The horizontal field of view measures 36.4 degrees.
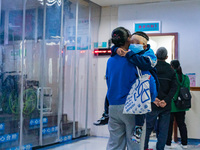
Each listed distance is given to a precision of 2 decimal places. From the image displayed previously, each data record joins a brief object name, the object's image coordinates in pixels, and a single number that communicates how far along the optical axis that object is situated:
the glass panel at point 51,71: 4.80
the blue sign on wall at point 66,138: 5.21
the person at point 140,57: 2.21
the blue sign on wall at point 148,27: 5.84
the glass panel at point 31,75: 4.31
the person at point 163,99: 3.87
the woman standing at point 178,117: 4.87
